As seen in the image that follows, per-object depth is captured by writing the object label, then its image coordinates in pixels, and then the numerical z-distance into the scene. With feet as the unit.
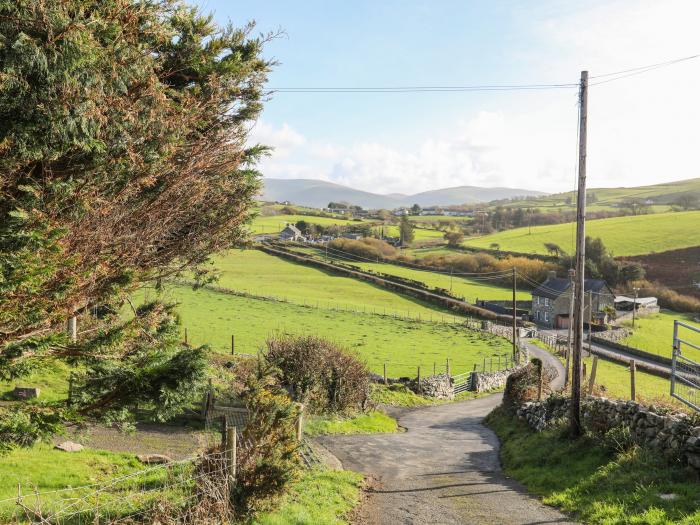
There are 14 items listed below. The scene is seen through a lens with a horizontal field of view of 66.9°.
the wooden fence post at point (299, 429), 44.35
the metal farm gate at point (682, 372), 35.04
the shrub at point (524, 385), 80.43
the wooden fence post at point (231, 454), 31.78
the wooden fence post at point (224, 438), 32.12
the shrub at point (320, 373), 78.74
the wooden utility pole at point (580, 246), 51.13
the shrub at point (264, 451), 31.83
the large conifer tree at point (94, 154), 24.63
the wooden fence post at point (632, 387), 61.70
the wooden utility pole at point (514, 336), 157.48
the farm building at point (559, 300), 256.52
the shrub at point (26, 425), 29.12
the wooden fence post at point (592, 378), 66.76
